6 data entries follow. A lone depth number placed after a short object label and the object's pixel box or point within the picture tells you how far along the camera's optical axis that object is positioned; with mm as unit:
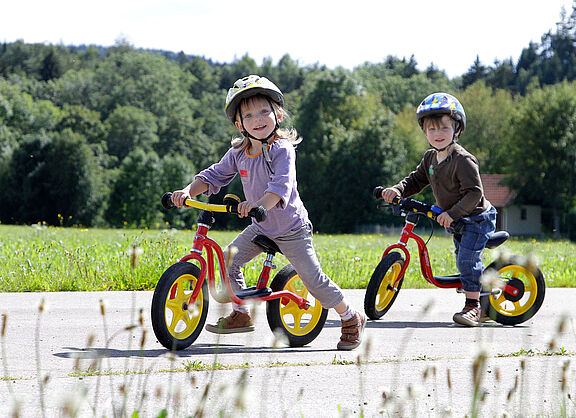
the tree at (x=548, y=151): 53781
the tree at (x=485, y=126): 72625
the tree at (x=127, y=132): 79375
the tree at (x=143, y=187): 65188
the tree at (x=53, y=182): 59406
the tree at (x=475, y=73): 121406
